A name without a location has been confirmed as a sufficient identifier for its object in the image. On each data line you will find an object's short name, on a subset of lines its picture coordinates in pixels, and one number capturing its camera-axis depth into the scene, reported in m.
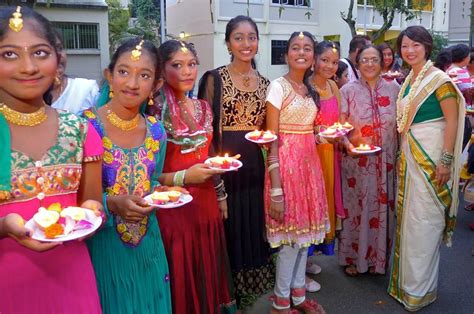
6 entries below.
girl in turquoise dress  2.06
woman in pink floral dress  3.72
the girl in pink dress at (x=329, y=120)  3.49
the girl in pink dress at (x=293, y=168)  2.97
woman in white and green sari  3.13
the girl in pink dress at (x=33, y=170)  1.46
